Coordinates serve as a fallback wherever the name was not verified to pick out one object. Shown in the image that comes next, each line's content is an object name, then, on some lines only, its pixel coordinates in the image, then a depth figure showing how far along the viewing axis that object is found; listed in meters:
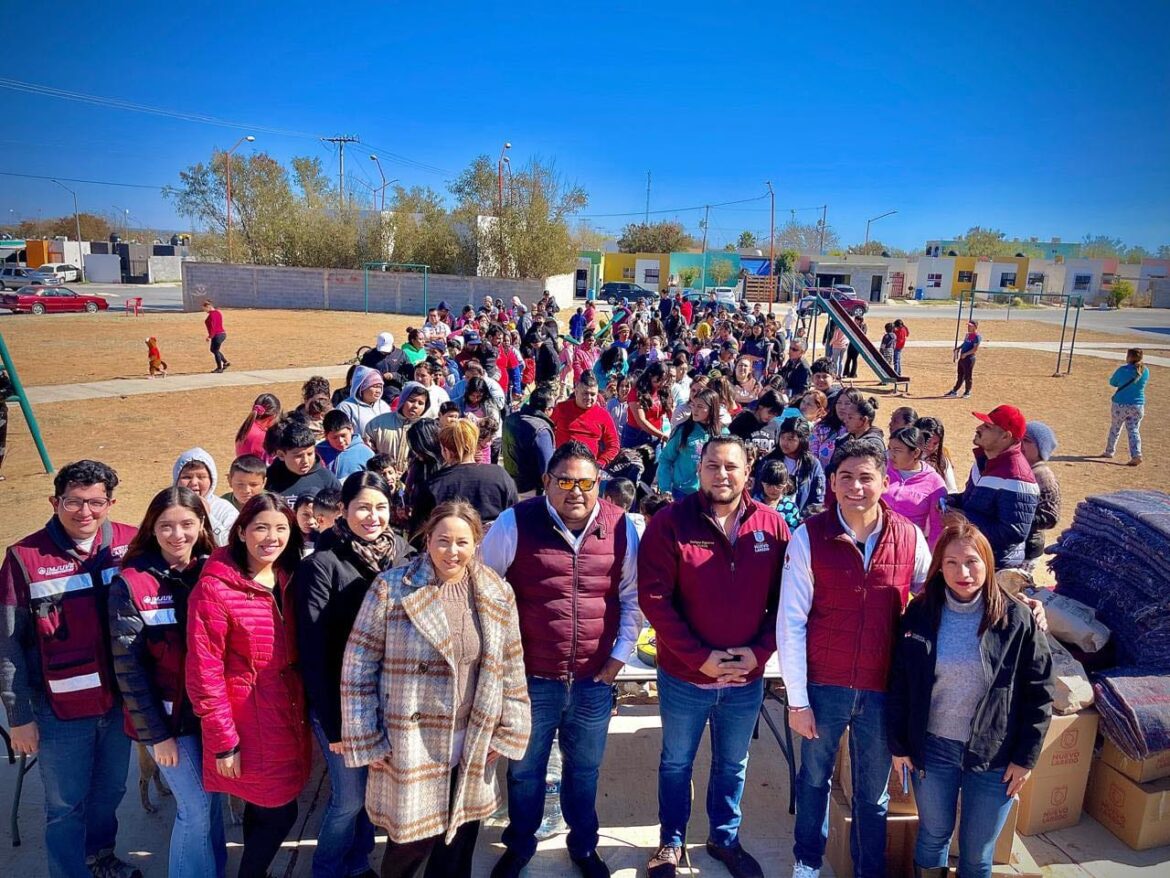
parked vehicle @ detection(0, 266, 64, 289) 34.28
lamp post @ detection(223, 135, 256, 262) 40.10
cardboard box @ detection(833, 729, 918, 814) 3.25
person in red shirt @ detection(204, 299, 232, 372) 17.16
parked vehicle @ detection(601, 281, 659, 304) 43.03
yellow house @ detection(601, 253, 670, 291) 57.94
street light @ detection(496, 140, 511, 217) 38.78
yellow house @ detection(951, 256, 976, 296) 65.12
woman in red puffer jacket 2.57
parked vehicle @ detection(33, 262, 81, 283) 46.26
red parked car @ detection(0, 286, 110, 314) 29.75
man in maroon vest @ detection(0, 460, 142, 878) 2.70
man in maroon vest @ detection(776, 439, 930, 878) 2.82
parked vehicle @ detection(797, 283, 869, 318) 36.66
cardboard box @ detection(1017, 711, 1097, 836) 3.30
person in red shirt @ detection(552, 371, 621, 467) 6.03
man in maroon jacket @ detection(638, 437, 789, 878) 2.94
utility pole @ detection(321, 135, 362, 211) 50.16
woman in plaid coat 2.56
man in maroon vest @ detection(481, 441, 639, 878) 2.93
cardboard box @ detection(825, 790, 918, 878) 3.13
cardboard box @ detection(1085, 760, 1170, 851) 3.27
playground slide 17.30
